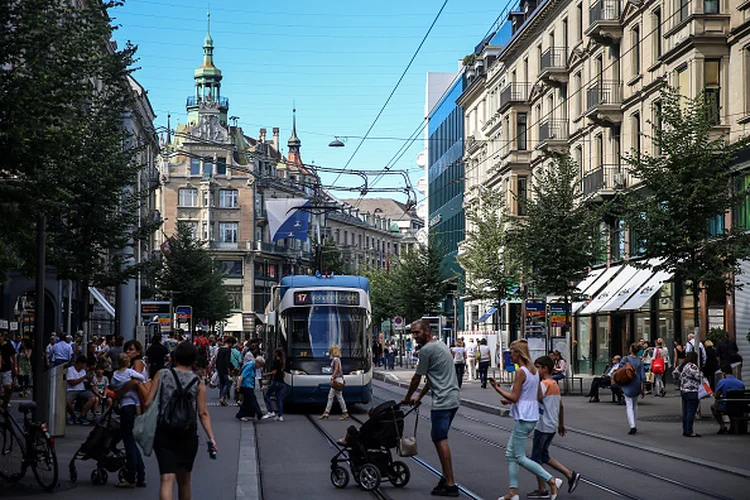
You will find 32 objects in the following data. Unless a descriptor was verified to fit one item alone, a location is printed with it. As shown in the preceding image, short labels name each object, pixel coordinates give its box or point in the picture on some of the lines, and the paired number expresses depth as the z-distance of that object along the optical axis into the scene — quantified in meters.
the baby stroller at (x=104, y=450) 14.08
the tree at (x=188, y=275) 72.56
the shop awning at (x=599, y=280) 45.44
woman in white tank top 12.35
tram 28.67
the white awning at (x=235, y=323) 118.81
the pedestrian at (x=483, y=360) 41.83
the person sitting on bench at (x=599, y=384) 32.41
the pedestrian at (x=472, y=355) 51.42
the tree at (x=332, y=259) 105.97
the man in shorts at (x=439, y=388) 12.98
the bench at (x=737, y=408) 21.81
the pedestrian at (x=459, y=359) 38.65
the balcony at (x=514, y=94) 59.84
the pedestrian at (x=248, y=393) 25.84
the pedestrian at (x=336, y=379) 26.83
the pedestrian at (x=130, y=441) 13.93
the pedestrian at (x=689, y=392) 21.45
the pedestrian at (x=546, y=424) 13.02
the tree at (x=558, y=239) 36.62
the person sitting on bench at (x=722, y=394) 21.98
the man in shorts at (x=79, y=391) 21.95
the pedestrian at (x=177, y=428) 9.64
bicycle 13.34
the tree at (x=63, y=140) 16.02
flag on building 47.97
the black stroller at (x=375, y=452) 13.82
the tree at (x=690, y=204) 25.97
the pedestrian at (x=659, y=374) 34.69
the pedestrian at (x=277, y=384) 26.89
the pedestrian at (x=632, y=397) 21.69
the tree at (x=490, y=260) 48.50
